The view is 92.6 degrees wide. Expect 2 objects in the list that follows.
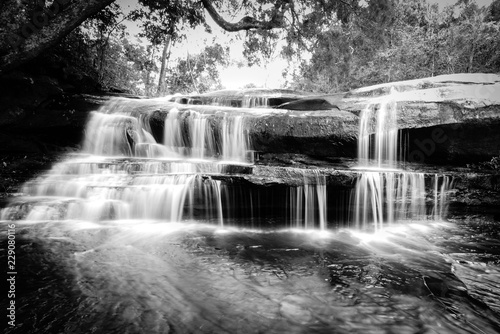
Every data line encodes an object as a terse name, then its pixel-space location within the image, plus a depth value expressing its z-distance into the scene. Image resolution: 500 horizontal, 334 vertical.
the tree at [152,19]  5.10
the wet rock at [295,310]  2.14
